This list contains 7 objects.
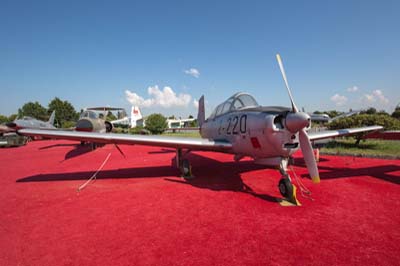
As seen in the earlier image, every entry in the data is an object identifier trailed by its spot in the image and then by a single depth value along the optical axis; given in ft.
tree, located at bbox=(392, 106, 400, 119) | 160.10
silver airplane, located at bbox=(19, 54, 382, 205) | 14.29
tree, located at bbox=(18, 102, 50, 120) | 242.21
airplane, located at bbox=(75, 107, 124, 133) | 36.78
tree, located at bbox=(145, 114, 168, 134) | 142.49
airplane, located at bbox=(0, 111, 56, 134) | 57.09
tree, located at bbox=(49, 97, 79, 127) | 229.43
